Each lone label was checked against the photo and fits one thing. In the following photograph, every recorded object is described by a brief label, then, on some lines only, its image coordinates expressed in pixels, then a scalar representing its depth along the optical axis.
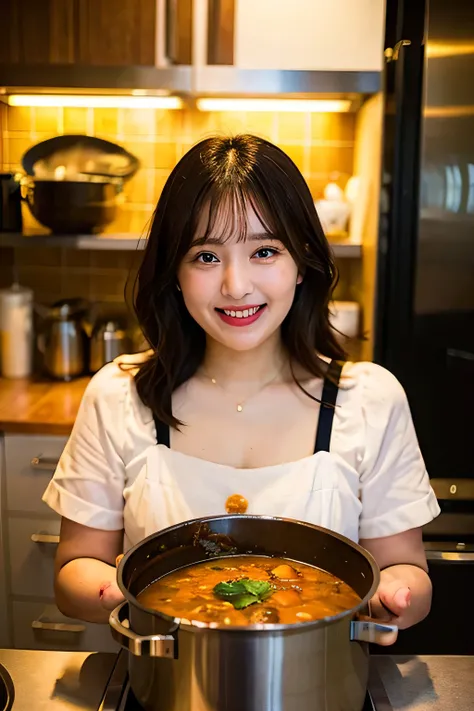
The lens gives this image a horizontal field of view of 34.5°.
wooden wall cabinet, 2.08
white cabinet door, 2.04
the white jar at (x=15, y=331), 2.42
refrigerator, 1.85
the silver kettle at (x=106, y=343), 2.40
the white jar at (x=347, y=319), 2.26
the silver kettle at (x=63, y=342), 2.38
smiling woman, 1.17
